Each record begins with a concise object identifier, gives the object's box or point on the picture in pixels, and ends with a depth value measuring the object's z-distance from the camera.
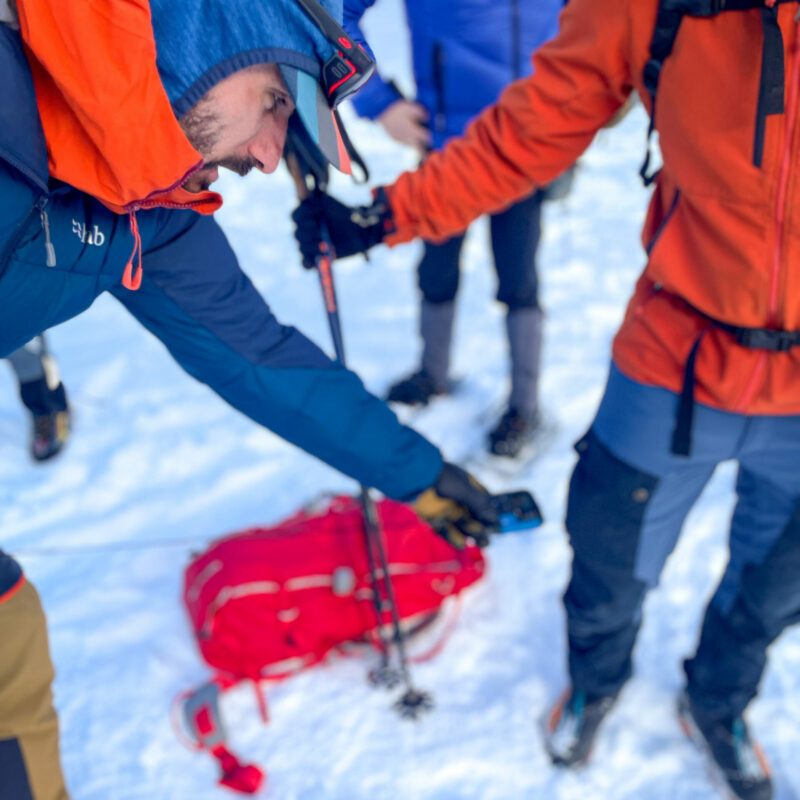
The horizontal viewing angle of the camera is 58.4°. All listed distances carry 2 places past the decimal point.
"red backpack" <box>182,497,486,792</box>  2.16
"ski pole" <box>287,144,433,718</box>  1.87
